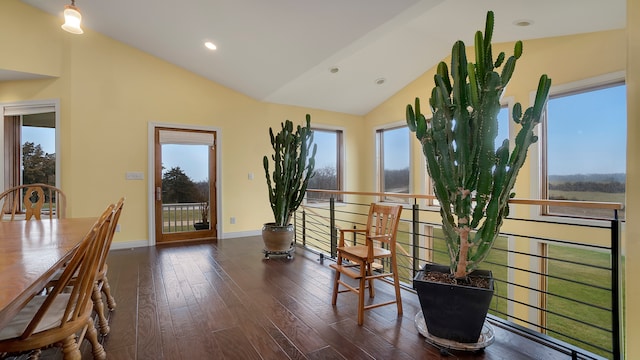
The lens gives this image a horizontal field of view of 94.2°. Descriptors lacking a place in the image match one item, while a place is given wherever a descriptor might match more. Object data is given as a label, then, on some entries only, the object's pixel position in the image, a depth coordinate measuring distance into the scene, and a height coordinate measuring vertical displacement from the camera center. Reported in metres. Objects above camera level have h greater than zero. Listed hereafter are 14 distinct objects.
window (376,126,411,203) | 5.86 +0.42
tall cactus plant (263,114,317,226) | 3.94 +0.14
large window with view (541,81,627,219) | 3.39 +0.39
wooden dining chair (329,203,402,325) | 2.16 -0.57
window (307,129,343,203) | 6.20 +0.34
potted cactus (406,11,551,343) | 1.66 +0.10
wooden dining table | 0.89 -0.32
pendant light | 2.59 +1.43
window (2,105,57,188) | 4.29 +0.49
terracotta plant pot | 3.84 -0.75
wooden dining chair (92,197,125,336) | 1.58 -0.66
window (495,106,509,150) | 4.31 +0.84
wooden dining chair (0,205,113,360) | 1.07 -0.57
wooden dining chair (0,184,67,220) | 4.27 -0.33
